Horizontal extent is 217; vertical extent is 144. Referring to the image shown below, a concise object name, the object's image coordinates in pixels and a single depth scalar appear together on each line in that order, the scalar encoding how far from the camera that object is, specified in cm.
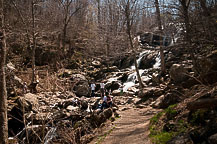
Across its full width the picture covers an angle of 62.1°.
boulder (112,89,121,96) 1661
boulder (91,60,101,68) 2823
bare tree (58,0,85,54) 2629
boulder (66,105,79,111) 1219
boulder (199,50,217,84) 727
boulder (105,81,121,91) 1933
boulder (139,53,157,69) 2158
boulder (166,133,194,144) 424
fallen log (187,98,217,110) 460
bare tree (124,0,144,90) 1451
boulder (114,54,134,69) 2599
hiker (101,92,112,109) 1134
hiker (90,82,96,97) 1691
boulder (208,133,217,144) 358
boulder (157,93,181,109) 903
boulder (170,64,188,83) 1199
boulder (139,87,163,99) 1286
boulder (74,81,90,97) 1827
